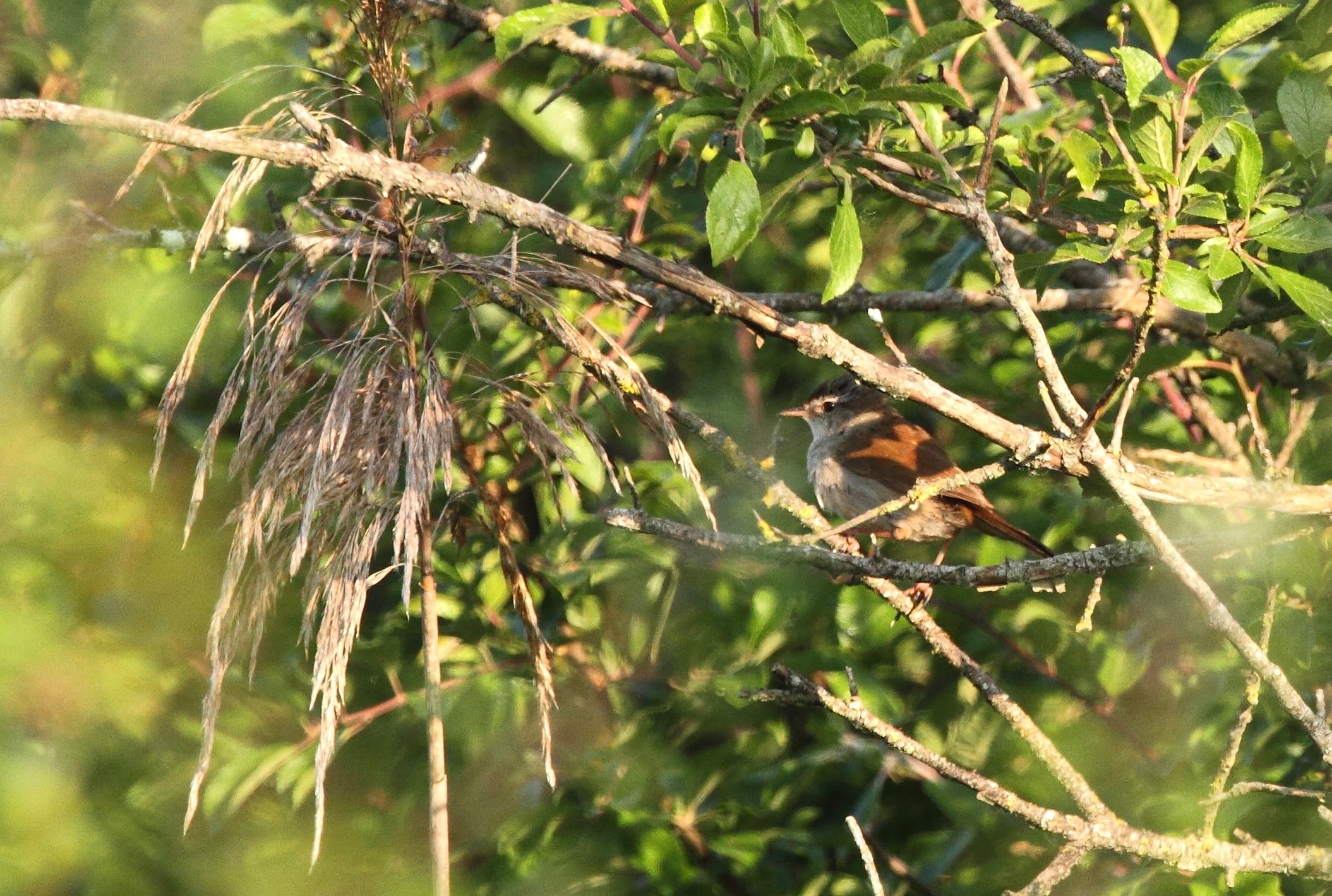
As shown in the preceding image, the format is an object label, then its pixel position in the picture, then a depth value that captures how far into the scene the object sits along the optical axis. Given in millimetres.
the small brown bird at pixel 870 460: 8516
